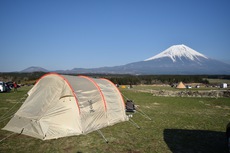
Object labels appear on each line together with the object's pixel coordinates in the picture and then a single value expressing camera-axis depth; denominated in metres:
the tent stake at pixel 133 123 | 10.37
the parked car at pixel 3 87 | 28.33
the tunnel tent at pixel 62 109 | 8.51
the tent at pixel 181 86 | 46.62
